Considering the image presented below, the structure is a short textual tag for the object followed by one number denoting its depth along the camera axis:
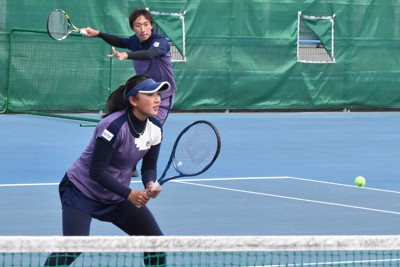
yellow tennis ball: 16.63
